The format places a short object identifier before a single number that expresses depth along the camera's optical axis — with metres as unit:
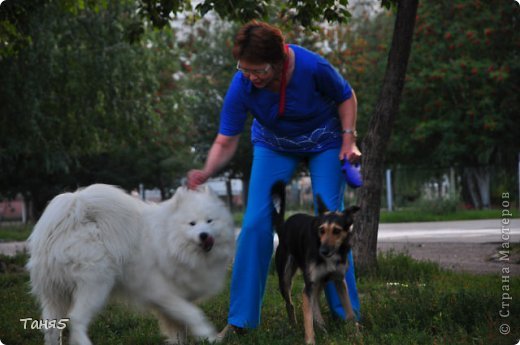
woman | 5.07
